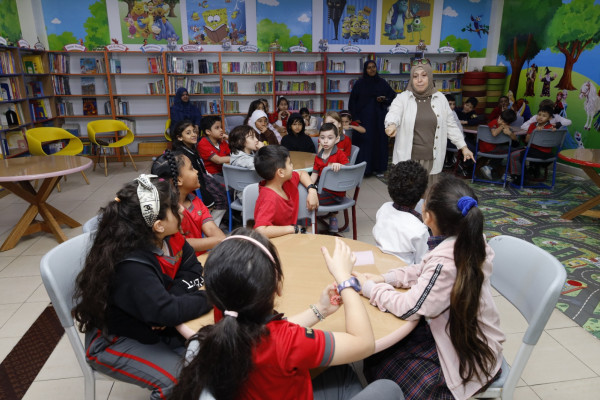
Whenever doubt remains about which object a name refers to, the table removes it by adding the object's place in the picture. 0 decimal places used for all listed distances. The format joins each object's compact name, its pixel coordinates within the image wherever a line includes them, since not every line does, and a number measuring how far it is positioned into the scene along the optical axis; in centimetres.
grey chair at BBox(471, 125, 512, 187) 552
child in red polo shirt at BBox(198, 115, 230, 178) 403
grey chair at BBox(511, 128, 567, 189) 504
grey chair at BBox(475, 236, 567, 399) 133
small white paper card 175
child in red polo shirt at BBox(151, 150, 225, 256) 218
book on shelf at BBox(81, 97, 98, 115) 737
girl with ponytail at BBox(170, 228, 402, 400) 89
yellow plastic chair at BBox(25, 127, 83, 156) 565
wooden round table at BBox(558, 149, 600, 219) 389
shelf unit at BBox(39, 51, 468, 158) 718
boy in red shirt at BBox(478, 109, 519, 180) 549
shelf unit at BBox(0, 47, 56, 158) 570
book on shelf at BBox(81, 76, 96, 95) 728
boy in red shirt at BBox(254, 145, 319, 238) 231
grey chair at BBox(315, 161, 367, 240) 324
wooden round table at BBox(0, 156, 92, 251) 366
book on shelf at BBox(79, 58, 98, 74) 714
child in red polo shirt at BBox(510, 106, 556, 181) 535
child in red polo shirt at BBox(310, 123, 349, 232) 347
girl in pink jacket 124
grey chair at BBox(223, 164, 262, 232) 327
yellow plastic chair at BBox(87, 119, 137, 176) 654
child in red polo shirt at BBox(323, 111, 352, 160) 457
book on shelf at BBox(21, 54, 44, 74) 643
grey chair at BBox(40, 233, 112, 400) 143
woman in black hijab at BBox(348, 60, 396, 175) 607
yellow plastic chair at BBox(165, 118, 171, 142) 723
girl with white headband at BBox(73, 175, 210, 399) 128
